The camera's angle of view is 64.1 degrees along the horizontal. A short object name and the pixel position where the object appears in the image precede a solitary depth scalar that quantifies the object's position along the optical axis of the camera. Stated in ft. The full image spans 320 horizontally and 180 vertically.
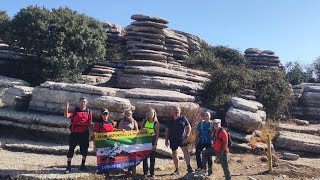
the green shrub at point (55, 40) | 43.12
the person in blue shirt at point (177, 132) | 22.67
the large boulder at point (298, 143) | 32.84
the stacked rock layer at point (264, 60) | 77.94
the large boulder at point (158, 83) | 39.50
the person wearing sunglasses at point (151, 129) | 22.49
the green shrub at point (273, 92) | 43.37
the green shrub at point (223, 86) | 38.26
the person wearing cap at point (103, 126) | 22.07
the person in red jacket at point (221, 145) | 21.35
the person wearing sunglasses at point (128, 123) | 22.60
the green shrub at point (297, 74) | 67.62
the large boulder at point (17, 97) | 31.80
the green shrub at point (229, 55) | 71.99
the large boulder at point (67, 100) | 30.03
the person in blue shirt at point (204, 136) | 23.09
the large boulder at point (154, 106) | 32.33
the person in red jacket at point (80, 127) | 22.07
